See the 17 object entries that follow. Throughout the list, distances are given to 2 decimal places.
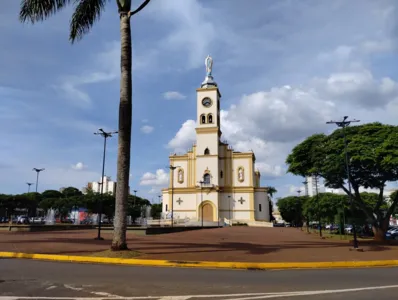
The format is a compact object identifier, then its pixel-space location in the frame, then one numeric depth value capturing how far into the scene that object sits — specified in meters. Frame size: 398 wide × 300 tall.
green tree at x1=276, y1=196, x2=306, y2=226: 89.00
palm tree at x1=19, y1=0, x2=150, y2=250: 12.91
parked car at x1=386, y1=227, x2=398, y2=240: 35.19
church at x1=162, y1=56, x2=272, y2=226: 67.25
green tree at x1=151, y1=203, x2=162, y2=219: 95.78
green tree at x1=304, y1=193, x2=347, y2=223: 46.75
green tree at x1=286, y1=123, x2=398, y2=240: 23.38
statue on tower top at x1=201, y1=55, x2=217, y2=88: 75.50
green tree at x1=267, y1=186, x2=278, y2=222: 90.97
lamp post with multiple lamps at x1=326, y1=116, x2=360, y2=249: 19.88
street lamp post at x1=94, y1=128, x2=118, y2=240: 26.59
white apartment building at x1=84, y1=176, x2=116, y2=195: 131.35
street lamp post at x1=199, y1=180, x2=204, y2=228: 66.74
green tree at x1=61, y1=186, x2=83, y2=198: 104.56
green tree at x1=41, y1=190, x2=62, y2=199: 98.96
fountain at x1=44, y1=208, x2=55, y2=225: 73.88
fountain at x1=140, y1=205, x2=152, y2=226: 87.05
